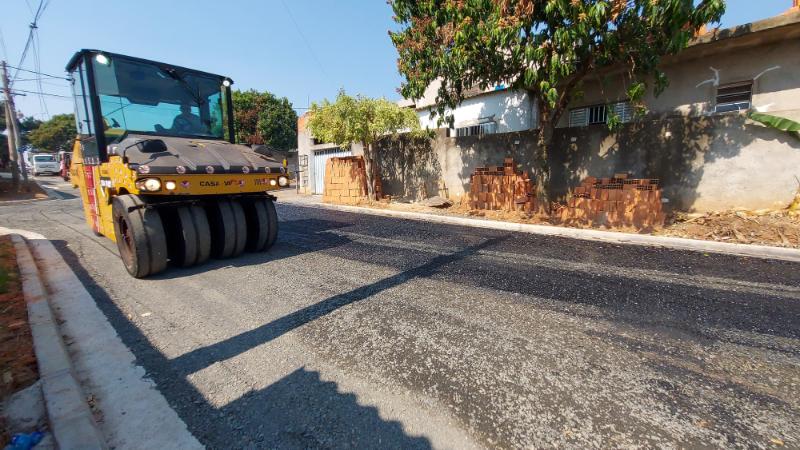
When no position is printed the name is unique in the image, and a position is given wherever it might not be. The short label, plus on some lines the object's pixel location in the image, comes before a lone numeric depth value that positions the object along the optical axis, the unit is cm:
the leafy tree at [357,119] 1234
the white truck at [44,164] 3403
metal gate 1841
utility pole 1945
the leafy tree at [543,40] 618
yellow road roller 453
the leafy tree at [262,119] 2966
